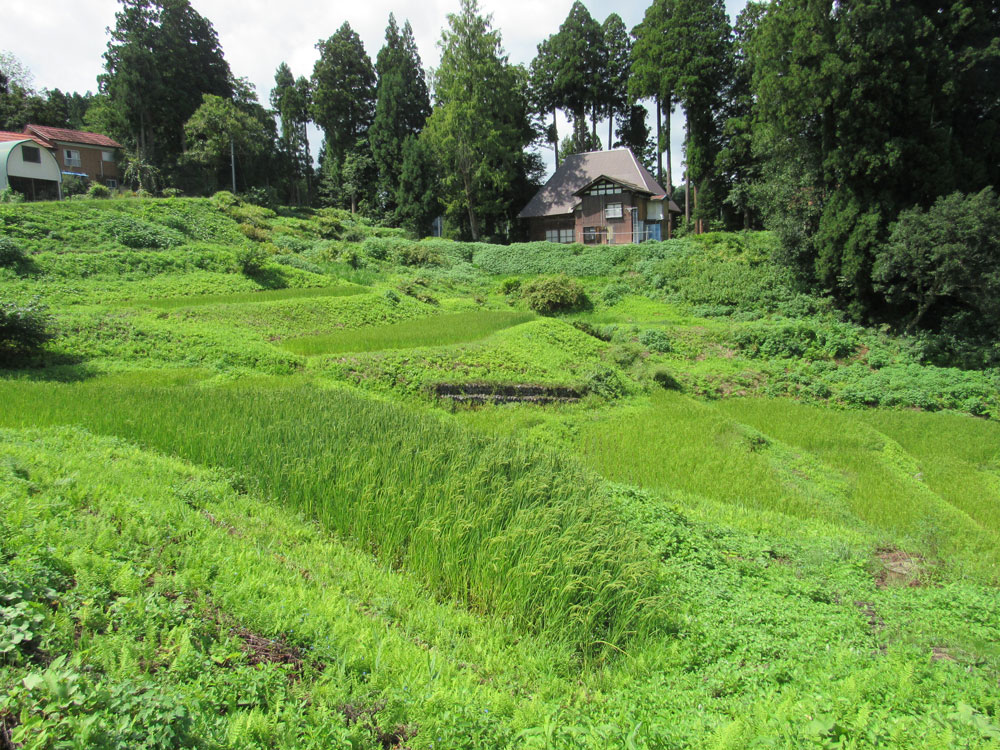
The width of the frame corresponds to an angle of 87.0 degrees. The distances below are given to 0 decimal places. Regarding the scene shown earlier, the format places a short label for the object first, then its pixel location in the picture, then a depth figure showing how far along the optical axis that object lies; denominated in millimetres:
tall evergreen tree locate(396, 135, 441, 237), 41500
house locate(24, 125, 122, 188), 36562
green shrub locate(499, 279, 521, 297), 28059
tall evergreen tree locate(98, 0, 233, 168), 39531
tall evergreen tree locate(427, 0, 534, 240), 36469
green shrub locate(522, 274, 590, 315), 25453
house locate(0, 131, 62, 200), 30094
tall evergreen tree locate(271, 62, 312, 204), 51688
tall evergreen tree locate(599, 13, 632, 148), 43469
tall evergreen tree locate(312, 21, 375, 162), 49406
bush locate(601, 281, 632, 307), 26781
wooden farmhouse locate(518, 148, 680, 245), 35406
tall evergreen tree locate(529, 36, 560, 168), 44406
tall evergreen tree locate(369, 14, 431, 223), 44906
